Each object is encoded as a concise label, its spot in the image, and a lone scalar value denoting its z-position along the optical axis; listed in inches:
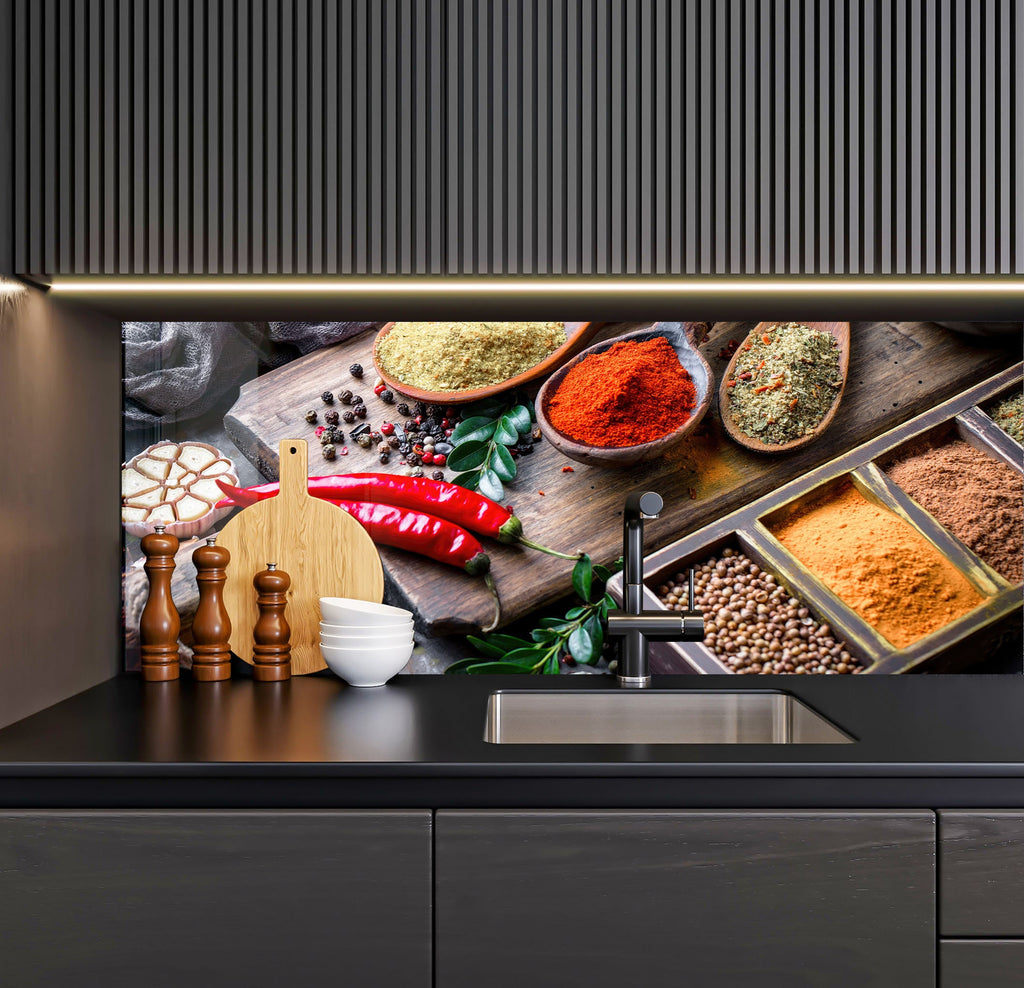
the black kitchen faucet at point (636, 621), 60.8
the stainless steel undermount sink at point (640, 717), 61.6
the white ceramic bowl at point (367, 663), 60.3
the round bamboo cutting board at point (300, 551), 65.7
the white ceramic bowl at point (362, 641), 60.0
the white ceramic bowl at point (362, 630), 60.0
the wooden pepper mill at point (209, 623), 62.8
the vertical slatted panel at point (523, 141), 51.8
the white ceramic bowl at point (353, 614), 60.0
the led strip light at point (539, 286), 54.0
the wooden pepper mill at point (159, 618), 62.8
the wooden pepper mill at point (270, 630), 62.9
